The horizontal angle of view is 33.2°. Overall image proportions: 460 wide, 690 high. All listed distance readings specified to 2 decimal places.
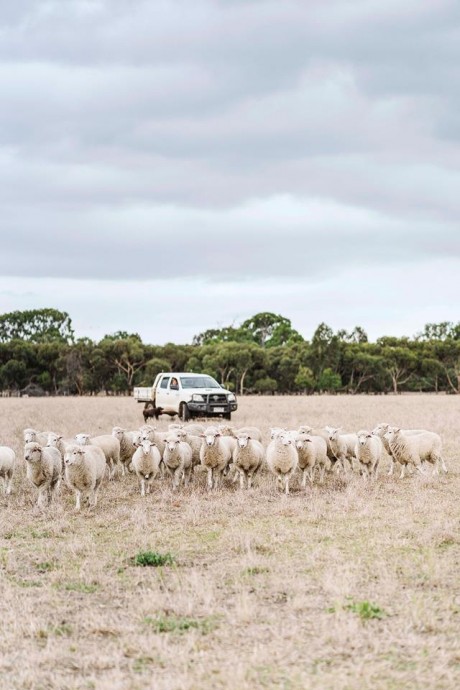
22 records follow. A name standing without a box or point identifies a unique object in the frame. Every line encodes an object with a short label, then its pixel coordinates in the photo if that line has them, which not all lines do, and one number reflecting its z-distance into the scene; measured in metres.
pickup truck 32.75
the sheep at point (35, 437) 16.53
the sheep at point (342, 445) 17.34
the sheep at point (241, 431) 18.01
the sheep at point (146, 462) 14.98
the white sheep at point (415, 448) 16.89
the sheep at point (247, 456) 15.51
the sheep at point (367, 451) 16.42
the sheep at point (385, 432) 17.56
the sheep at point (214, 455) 15.74
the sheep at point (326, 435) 17.53
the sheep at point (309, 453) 15.74
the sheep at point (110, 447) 16.52
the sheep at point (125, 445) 17.66
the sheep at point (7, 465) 14.47
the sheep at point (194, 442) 16.75
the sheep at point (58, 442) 15.73
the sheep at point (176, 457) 15.37
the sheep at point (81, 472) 13.45
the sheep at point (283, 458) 15.05
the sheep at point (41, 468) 13.45
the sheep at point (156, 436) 16.84
